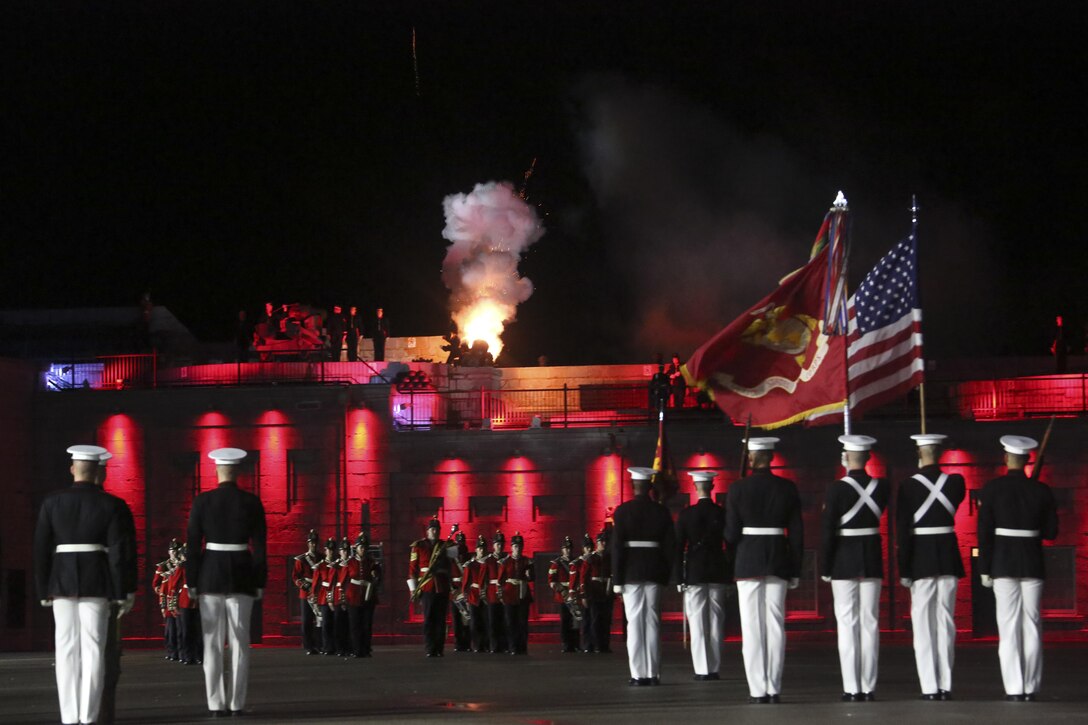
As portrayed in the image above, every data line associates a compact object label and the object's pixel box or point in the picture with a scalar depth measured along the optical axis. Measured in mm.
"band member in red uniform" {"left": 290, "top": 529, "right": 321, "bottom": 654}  28562
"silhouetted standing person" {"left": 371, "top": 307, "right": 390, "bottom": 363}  44812
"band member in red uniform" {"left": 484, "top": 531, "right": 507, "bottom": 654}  27766
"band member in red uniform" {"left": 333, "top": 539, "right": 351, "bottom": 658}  27703
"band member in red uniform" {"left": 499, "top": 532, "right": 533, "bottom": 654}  27469
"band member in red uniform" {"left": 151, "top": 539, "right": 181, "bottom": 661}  28641
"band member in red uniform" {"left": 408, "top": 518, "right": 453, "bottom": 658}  27094
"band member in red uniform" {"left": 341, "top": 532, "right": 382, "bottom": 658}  27328
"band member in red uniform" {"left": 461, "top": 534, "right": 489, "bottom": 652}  28031
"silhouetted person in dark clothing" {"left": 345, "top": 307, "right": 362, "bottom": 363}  43625
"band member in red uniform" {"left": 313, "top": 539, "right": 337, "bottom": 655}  27891
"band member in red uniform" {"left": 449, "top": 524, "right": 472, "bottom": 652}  28438
